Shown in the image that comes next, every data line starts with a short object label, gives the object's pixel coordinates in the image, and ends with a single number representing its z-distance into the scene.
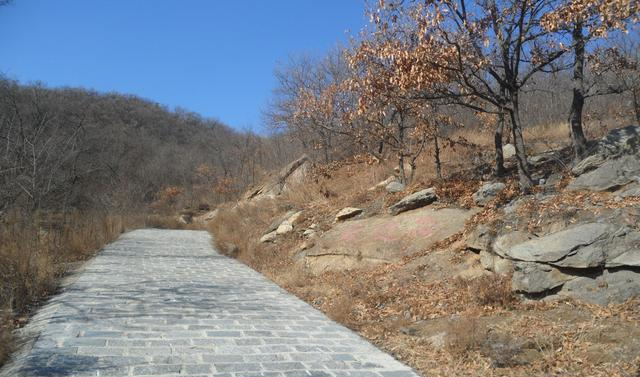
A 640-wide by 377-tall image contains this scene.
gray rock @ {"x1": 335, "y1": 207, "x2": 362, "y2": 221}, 13.17
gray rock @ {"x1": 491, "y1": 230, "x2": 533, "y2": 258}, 7.48
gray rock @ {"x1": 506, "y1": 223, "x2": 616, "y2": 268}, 6.38
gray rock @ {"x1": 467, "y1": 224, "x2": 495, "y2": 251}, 8.02
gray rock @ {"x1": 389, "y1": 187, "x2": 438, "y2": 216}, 11.34
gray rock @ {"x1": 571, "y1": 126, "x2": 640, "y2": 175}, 8.68
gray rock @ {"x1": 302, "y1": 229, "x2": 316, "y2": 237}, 13.30
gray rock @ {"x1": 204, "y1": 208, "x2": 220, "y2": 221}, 31.16
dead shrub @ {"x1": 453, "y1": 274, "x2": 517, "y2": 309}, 6.73
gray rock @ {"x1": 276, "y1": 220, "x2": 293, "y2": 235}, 14.51
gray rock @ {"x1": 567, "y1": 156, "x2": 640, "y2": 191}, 7.89
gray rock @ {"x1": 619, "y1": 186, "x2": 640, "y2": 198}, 7.26
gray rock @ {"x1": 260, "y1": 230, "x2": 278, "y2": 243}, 14.80
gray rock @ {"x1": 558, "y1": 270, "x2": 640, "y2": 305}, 5.86
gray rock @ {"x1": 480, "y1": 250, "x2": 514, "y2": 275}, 7.39
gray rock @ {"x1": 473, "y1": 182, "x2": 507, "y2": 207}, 10.05
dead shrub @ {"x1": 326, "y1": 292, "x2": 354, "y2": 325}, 7.61
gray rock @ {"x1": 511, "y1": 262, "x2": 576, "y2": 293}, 6.54
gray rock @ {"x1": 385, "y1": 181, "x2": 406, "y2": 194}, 13.48
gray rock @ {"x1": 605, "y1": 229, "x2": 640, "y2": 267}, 6.02
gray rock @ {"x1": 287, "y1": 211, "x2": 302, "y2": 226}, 14.95
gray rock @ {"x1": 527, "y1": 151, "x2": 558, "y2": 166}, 11.83
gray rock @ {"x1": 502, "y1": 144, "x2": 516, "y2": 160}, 14.50
